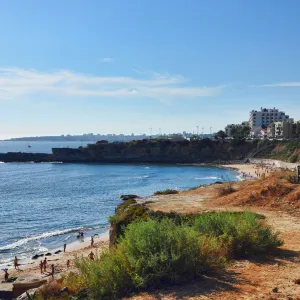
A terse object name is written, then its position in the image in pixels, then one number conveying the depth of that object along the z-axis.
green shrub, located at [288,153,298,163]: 96.46
